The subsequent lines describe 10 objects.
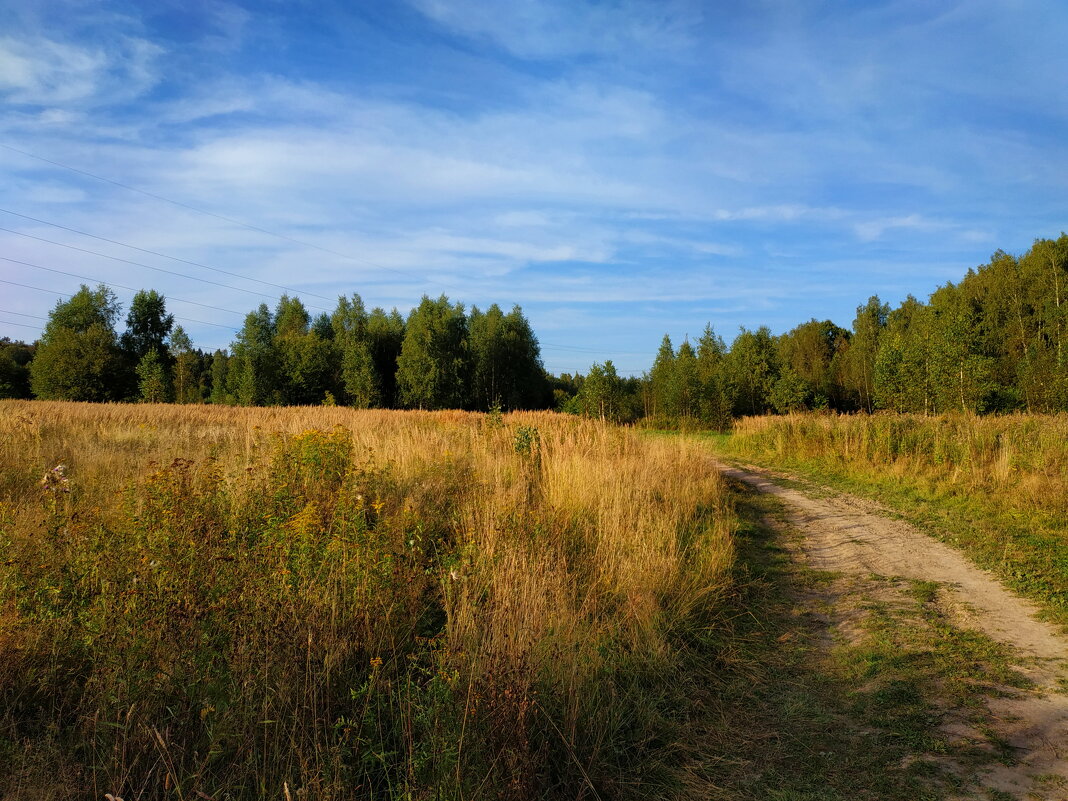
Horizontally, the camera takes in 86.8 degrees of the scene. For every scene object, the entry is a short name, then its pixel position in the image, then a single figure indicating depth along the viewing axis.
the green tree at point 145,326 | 59.38
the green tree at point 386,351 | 59.97
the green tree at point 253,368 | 52.31
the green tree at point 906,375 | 28.38
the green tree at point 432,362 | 52.44
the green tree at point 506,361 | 57.56
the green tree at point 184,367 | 52.26
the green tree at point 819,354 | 51.97
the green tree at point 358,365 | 52.03
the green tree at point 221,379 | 57.72
